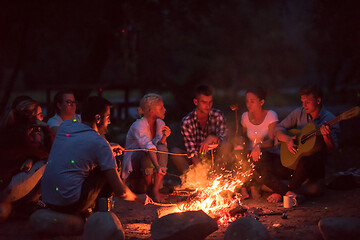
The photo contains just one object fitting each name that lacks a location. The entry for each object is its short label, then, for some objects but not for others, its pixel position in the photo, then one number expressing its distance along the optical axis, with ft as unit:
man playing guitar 19.62
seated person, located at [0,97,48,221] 16.26
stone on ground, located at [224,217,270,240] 13.44
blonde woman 20.53
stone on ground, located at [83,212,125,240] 13.53
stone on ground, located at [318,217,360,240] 13.52
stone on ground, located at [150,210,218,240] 13.93
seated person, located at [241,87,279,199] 21.12
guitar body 19.47
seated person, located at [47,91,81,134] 19.80
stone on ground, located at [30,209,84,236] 14.37
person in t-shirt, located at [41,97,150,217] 14.23
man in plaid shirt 21.88
